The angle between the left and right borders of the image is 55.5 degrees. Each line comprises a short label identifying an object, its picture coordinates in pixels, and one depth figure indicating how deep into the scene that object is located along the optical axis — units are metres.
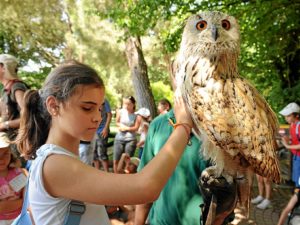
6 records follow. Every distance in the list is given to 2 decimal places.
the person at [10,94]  2.72
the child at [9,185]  2.16
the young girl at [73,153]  0.93
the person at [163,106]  5.03
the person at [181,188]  1.48
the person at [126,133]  5.34
